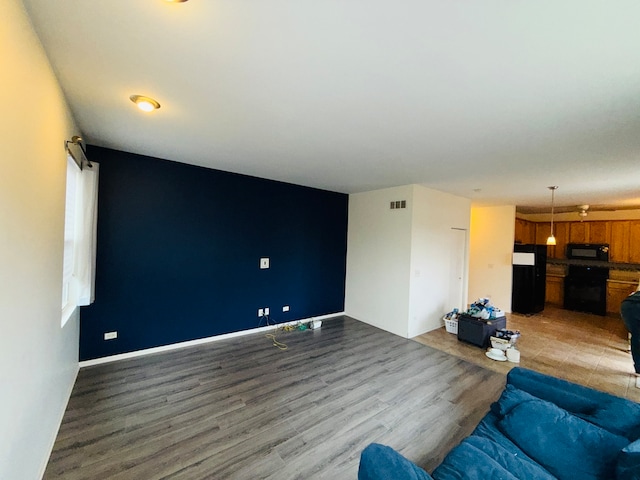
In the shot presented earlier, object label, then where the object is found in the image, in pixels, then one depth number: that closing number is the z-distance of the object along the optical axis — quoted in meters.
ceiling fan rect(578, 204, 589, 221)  5.80
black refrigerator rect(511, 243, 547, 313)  6.18
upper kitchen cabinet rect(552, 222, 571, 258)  7.22
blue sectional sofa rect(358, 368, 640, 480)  1.20
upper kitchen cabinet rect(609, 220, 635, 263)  6.31
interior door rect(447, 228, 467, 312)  5.36
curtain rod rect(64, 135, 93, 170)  2.15
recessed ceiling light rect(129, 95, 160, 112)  1.99
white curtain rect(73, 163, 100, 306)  2.66
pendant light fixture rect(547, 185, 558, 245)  4.30
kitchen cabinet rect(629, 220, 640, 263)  6.19
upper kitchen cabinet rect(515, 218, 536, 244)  7.33
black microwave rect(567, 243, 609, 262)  6.39
